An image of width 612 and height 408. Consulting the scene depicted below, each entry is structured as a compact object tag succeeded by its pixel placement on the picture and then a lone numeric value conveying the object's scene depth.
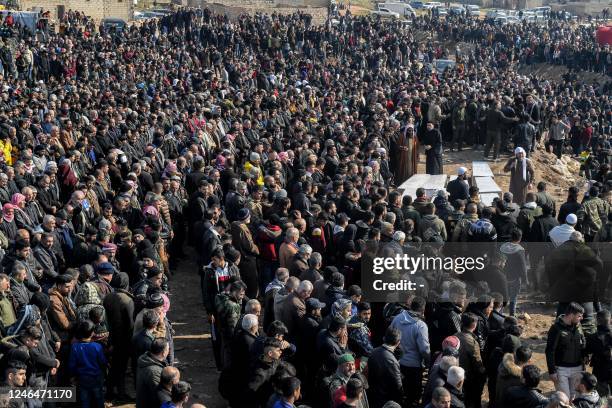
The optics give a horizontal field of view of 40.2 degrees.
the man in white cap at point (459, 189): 14.80
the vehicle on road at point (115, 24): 35.62
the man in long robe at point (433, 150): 19.58
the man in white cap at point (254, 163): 15.37
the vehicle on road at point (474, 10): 60.66
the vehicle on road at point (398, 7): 59.91
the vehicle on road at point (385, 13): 55.97
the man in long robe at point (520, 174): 17.00
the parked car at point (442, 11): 58.13
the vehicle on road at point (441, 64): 37.51
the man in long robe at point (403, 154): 19.38
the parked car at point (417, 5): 67.07
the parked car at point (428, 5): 66.62
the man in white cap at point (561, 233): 11.99
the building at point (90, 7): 41.62
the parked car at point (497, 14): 58.28
